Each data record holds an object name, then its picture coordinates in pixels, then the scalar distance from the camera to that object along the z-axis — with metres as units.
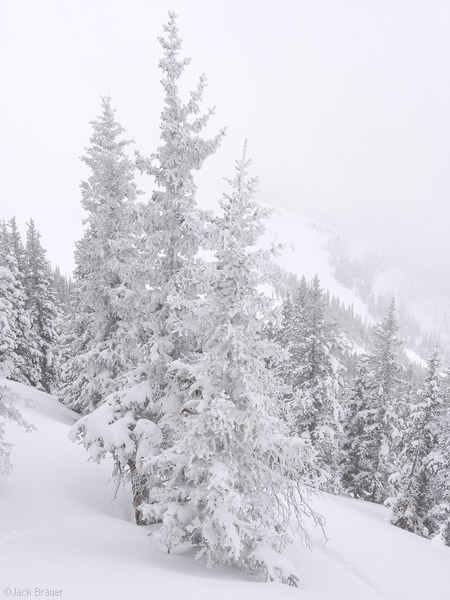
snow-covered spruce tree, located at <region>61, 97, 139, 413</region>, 17.69
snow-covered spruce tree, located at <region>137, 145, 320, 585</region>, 9.38
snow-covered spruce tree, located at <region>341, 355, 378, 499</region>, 28.86
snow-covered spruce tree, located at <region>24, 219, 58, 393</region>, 34.53
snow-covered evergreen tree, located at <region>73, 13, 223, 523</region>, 11.66
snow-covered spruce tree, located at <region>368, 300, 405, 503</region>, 27.70
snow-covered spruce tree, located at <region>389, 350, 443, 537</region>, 24.16
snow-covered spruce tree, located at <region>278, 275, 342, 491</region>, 23.61
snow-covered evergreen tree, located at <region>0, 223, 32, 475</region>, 12.53
